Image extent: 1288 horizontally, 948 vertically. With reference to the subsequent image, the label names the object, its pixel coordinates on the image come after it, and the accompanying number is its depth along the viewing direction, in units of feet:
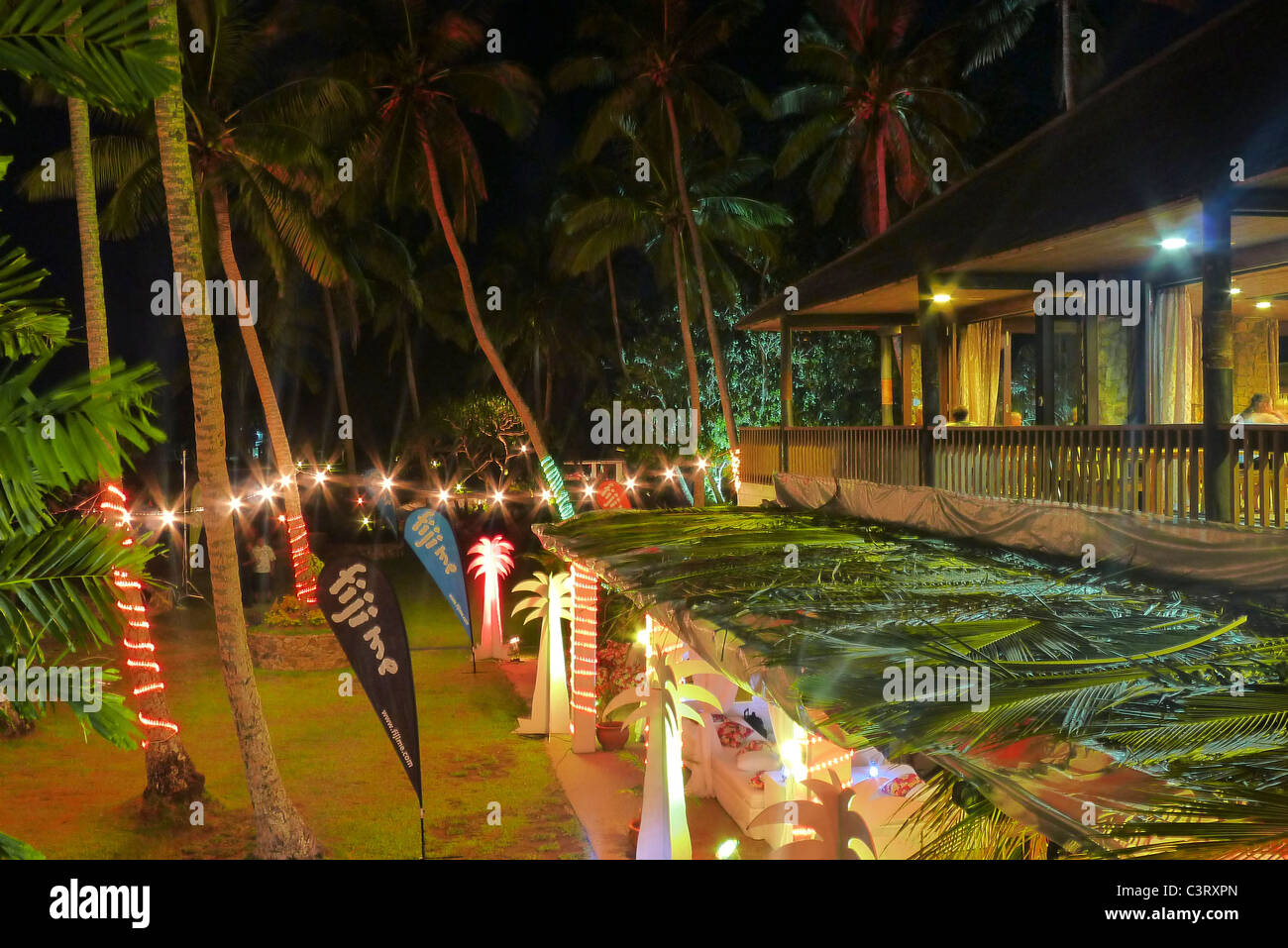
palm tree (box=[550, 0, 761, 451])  101.50
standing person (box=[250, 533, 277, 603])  89.81
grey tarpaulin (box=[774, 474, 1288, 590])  20.62
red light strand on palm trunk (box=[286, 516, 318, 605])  71.20
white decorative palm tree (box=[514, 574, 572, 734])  51.55
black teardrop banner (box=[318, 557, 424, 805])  28.66
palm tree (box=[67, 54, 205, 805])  38.32
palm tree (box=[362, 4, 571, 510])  88.43
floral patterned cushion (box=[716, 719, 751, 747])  39.70
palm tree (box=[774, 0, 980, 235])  99.66
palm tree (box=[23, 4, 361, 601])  61.82
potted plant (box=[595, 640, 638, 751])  52.31
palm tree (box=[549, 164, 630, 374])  120.06
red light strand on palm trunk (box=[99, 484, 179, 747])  37.70
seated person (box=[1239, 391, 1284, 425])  35.29
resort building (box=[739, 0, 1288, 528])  28.96
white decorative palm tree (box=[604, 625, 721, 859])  28.76
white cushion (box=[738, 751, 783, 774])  34.30
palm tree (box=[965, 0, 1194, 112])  96.32
